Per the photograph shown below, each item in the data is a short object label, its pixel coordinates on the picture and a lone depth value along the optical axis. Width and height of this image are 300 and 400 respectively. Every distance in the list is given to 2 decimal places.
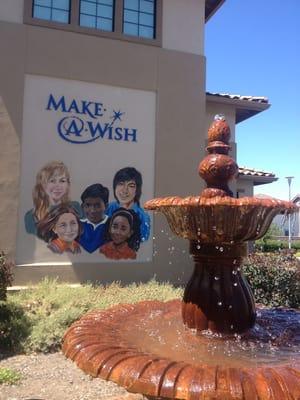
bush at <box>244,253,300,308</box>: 9.37
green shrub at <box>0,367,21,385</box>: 5.76
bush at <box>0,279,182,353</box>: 7.17
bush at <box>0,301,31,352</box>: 7.18
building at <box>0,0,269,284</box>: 10.38
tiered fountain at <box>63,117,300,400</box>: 2.43
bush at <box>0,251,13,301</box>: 7.89
